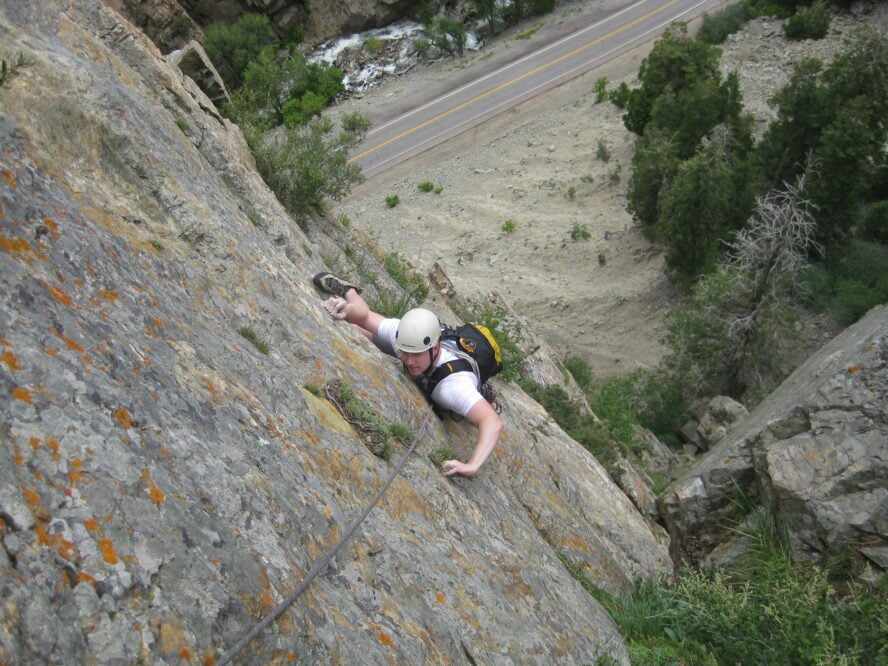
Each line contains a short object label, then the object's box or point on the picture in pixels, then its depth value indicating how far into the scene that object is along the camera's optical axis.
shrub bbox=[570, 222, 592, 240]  25.69
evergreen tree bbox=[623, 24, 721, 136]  26.34
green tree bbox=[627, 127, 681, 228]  23.22
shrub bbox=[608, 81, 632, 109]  29.47
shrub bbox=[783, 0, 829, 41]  29.84
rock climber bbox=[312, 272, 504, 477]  5.30
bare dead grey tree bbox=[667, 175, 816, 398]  16.95
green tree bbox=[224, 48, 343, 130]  30.04
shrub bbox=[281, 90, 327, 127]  31.08
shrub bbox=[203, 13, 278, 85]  32.50
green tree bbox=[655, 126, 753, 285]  20.41
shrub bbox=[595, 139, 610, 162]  28.27
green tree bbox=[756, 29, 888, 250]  19.89
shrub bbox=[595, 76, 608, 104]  30.62
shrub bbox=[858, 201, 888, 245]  21.94
